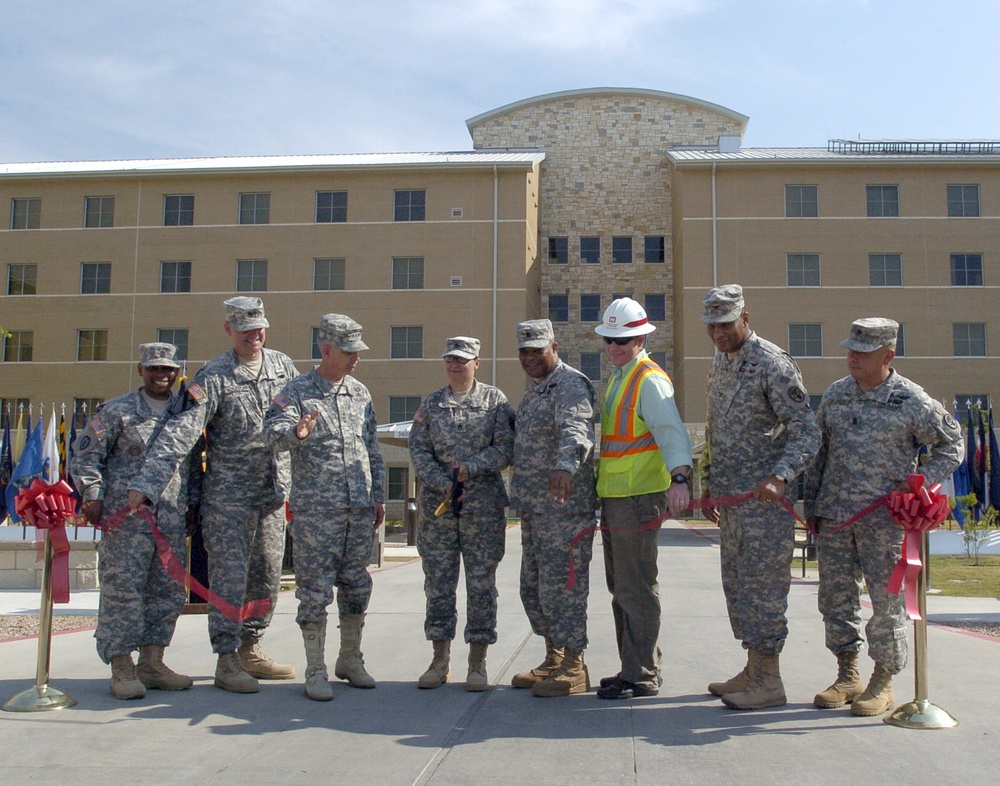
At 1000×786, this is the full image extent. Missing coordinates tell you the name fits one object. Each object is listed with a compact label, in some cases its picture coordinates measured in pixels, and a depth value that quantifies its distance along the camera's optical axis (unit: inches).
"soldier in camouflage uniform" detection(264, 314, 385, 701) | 213.9
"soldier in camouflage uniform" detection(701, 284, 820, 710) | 197.3
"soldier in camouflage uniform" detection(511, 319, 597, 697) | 210.2
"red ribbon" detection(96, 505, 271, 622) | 214.4
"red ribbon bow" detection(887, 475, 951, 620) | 184.5
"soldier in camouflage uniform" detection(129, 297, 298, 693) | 217.5
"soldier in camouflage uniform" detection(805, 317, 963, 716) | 194.7
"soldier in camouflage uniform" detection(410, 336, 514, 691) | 219.1
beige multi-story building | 1563.7
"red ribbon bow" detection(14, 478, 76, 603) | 206.1
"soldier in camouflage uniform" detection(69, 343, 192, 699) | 211.3
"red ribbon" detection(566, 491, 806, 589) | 198.9
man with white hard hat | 206.5
